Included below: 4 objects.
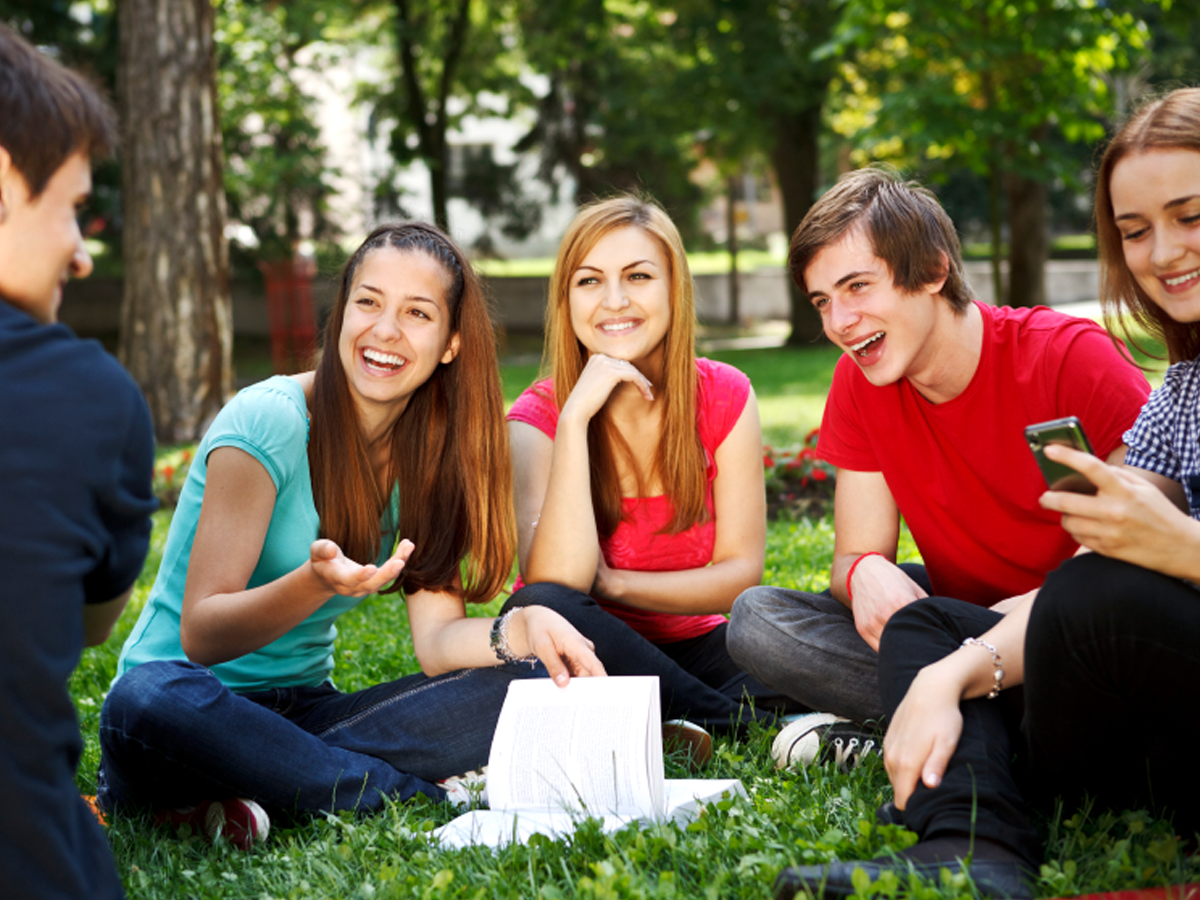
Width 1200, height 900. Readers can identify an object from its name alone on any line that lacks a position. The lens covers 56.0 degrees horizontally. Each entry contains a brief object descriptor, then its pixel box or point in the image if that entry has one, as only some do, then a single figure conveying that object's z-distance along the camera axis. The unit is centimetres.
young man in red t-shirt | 286
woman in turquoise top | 261
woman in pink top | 334
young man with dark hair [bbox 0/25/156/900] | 157
